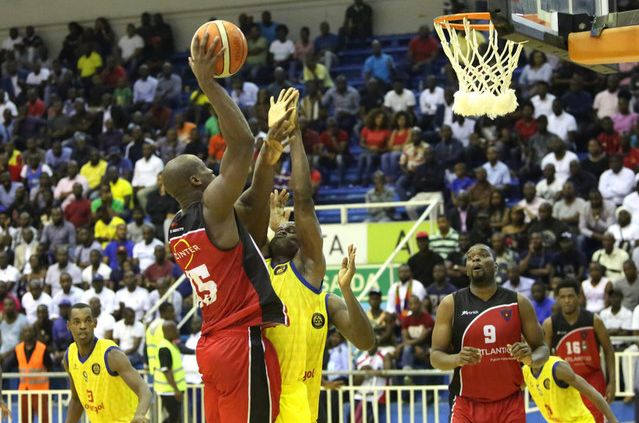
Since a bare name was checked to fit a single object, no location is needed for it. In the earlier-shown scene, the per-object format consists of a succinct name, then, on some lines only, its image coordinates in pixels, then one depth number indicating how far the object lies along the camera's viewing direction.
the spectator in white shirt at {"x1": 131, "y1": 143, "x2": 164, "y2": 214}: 17.61
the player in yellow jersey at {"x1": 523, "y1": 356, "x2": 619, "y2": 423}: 8.23
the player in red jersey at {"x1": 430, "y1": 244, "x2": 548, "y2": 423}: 7.52
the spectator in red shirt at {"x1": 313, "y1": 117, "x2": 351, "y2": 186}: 17.28
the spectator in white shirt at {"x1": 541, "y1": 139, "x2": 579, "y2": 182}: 14.66
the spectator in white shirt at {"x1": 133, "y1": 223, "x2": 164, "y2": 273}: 15.82
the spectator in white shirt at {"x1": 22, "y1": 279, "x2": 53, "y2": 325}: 15.41
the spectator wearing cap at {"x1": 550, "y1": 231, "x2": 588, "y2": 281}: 13.14
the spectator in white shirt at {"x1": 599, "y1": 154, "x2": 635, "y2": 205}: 14.13
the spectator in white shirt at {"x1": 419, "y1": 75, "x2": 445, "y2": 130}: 17.23
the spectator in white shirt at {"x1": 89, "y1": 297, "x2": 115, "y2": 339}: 14.23
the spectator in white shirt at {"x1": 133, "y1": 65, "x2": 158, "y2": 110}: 20.55
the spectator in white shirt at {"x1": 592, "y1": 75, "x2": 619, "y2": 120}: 15.67
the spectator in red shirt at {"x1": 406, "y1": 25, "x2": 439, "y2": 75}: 18.84
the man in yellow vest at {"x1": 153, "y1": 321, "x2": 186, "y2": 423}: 11.44
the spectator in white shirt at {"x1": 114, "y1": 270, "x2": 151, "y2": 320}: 14.79
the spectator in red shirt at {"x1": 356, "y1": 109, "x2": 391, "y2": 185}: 16.98
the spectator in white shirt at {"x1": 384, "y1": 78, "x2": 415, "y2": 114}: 17.62
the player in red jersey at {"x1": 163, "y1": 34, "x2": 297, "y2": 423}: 5.23
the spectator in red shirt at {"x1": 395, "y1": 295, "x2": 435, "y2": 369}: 12.19
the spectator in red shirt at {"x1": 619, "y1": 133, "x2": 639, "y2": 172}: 14.76
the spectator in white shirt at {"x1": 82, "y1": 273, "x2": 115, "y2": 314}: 14.88
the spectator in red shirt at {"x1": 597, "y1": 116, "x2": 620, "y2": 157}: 15.08
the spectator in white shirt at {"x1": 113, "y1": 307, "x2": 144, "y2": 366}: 14.01
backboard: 6.52
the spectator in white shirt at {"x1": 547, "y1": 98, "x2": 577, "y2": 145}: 15.52
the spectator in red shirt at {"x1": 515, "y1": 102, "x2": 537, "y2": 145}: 15.64
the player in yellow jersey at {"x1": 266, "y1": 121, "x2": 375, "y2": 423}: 5.92
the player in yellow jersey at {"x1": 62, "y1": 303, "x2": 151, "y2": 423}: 8.34
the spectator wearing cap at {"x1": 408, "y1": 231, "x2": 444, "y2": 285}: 13.59
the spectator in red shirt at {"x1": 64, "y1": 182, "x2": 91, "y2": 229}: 17.39
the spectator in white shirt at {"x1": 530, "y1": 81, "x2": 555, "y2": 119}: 15.90
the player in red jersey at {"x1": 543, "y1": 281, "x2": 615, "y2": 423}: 9.70
